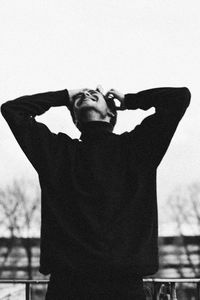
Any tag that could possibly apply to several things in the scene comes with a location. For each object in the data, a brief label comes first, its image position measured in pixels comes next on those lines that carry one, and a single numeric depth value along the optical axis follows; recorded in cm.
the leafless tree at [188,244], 2220
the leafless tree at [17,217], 2012
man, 189
